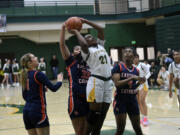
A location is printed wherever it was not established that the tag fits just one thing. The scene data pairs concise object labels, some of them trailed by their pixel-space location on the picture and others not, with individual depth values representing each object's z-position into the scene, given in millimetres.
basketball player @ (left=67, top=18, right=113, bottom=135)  4684
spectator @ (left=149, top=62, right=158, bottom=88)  18703
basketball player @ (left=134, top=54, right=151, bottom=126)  8273
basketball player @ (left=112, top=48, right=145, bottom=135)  5648
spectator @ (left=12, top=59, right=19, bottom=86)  24491
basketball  5211
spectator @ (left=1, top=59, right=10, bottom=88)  23938
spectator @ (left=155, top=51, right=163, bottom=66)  19359
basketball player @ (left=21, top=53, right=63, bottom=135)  4871
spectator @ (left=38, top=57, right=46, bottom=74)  26472
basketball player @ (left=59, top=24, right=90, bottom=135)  5148
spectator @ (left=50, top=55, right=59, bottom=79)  27922
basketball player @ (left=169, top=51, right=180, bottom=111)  7934
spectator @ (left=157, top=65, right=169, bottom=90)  16984
